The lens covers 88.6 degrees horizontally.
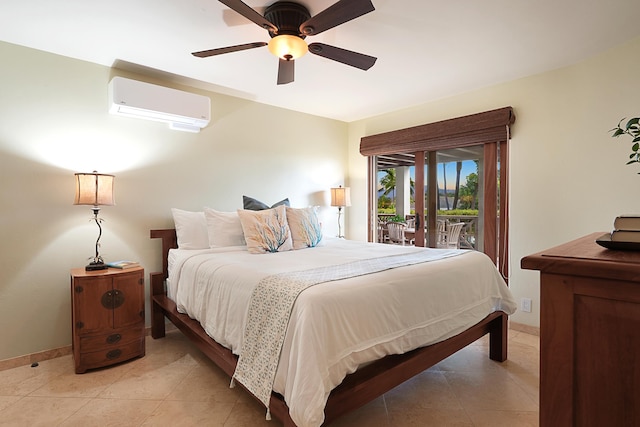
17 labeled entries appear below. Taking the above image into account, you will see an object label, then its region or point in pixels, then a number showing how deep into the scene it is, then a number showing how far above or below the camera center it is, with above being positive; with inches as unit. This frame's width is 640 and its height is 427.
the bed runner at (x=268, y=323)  59.7 -22.1
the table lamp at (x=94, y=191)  97.0 +5.3
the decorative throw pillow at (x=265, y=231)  108.9 -7.7
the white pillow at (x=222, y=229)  116.4 -7.5
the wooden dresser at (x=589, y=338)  26.5 -11.3
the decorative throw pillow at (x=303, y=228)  121.6 -7.5
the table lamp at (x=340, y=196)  174.1 +6.4
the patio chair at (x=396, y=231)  176.1 -12.9
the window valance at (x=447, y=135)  128.6 +32.9
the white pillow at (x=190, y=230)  117.3 -7.8
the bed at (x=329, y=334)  55.4 -29.2
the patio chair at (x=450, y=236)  149.7 -13.3
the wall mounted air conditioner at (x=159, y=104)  106.9 +36.5
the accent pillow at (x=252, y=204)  133.1 +1.8
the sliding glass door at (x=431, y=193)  142.8 +7.3
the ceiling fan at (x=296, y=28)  67.8 +40.9
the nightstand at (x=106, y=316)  92.9 -31.7
